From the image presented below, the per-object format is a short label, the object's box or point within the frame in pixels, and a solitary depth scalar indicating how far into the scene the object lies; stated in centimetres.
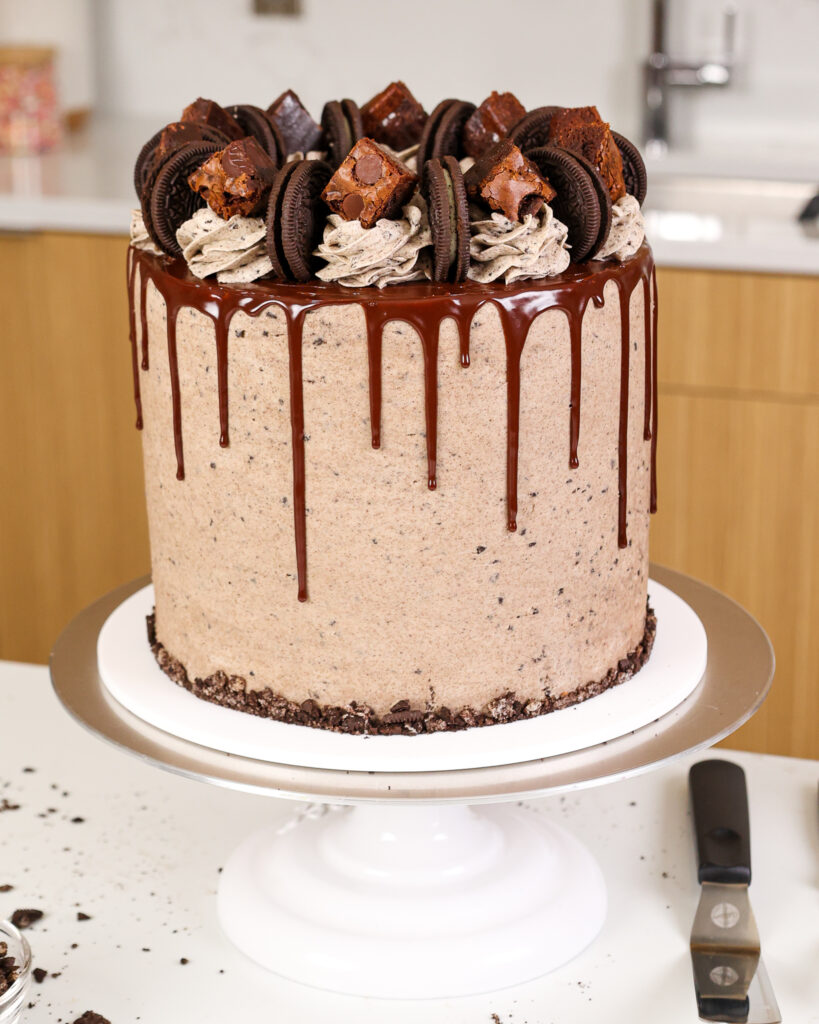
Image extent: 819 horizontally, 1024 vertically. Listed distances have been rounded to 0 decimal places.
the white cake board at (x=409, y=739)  85
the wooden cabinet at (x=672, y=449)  149
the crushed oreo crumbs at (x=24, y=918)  90
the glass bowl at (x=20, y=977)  80
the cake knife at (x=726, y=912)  85
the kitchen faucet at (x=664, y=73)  183
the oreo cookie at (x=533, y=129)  92
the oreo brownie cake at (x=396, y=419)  84
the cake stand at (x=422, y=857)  85
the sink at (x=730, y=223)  145
